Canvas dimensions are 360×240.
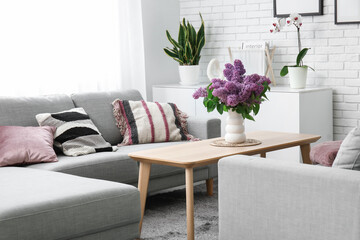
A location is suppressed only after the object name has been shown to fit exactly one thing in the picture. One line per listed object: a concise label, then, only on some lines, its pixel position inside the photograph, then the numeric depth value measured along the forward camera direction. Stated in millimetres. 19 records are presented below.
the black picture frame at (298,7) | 4773
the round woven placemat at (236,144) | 3469
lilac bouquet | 3342
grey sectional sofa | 2432
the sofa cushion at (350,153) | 2316
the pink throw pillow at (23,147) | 3488
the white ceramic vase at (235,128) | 3508
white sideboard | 4492
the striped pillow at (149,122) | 4215
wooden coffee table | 3055
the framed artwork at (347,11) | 4547
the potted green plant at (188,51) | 5348
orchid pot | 4680
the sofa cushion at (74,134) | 3770
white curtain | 4535
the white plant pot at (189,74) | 5402
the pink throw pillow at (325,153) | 2781
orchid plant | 4707
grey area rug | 3354
